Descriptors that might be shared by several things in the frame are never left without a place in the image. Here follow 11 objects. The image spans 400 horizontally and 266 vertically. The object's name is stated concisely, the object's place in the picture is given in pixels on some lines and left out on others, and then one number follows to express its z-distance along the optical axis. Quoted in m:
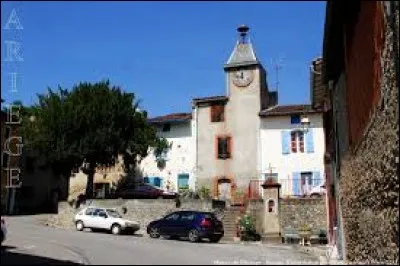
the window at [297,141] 47.22
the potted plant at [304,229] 34.25
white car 33.75
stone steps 37.44
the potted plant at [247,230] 35.46
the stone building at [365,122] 12.26
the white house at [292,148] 46.62
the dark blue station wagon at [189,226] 30.56
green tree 43.69
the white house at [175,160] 50.22
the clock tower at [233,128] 48.06
